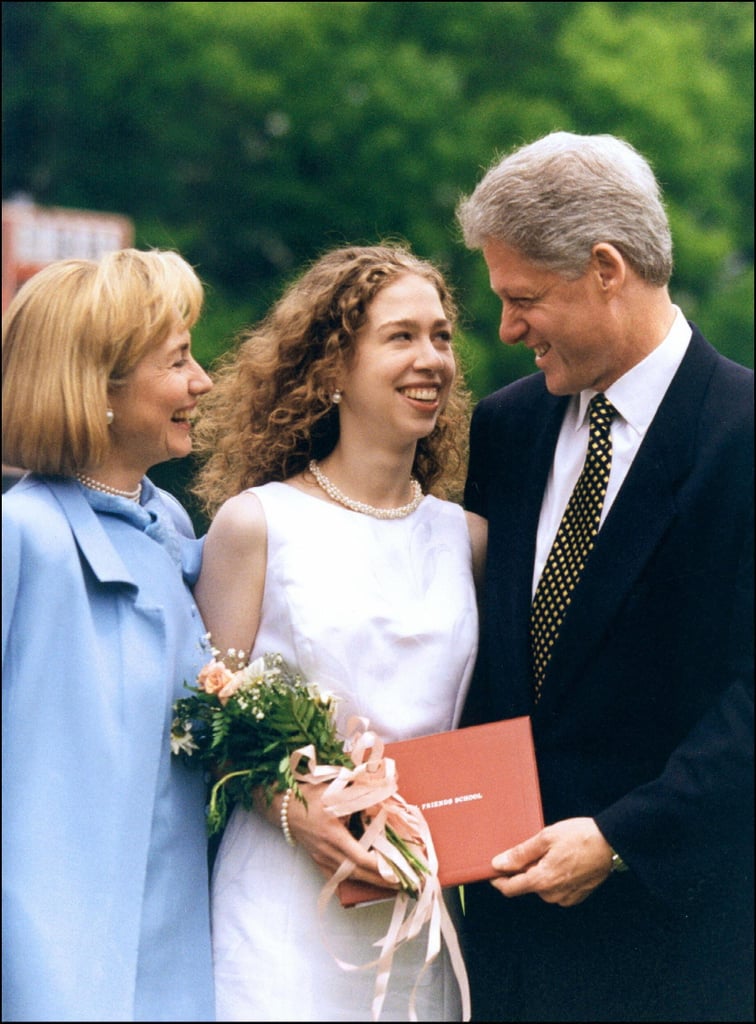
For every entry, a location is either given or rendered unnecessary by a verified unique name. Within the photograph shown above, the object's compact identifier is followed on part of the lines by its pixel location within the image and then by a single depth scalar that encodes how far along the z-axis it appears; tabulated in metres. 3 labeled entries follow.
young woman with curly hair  3.94
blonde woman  3.63
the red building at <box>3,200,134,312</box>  21.55
